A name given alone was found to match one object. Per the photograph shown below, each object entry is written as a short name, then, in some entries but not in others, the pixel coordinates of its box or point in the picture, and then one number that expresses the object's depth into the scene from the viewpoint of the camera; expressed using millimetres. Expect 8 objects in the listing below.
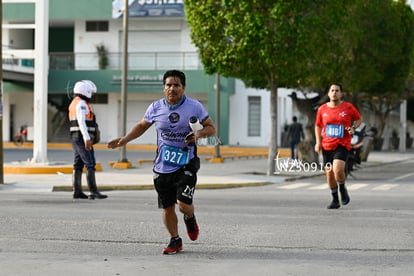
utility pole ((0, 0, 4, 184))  19111
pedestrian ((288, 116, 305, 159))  35406
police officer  15297
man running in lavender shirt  9305
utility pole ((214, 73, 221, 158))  33956
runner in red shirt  14516
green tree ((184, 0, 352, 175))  23922
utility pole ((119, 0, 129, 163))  28589
